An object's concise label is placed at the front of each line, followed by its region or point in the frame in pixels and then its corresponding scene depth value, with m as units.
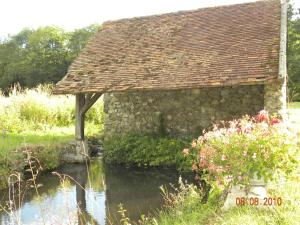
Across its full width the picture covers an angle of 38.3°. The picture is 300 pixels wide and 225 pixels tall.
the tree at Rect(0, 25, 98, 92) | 35.19
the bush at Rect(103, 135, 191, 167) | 10.65
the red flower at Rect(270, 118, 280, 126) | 5.32
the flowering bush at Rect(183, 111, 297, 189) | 4.89
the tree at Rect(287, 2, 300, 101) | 24.77
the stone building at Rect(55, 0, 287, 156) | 9.91
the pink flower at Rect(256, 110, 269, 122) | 5.41
